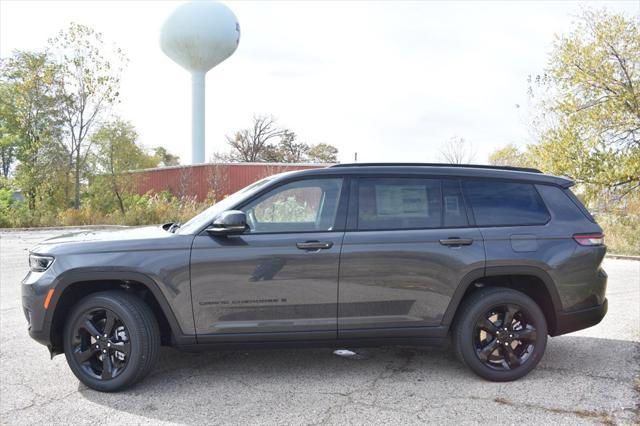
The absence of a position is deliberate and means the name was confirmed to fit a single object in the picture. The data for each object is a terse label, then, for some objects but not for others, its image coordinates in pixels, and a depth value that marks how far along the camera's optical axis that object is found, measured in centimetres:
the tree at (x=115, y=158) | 2495
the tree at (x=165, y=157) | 6902
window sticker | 438
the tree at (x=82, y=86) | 2598
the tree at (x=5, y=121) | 3414
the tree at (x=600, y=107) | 1638
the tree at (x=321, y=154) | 6212
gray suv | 410
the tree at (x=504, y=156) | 4249
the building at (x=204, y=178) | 3331
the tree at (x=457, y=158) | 3766
